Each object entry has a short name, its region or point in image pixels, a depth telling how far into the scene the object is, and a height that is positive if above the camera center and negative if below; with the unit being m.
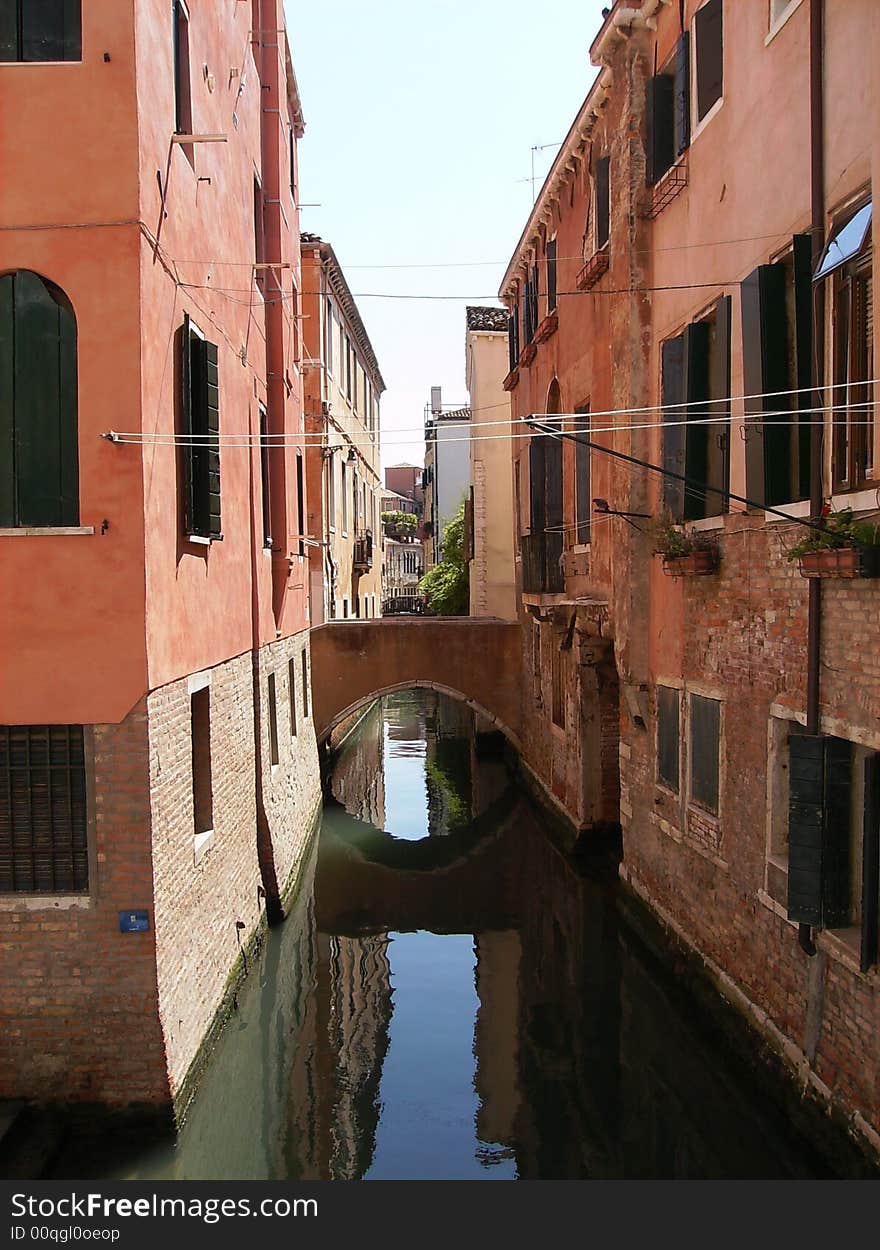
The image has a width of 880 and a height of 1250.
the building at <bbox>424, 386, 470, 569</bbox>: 44.33 +4.62
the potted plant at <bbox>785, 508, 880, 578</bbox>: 5.73 +0.18
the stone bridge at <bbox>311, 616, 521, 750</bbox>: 18.77 -1.39
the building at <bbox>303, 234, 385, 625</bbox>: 20.75 +3.44
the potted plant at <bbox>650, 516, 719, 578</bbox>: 8.67 +0.27
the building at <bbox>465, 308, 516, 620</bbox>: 25.41 +1.57
